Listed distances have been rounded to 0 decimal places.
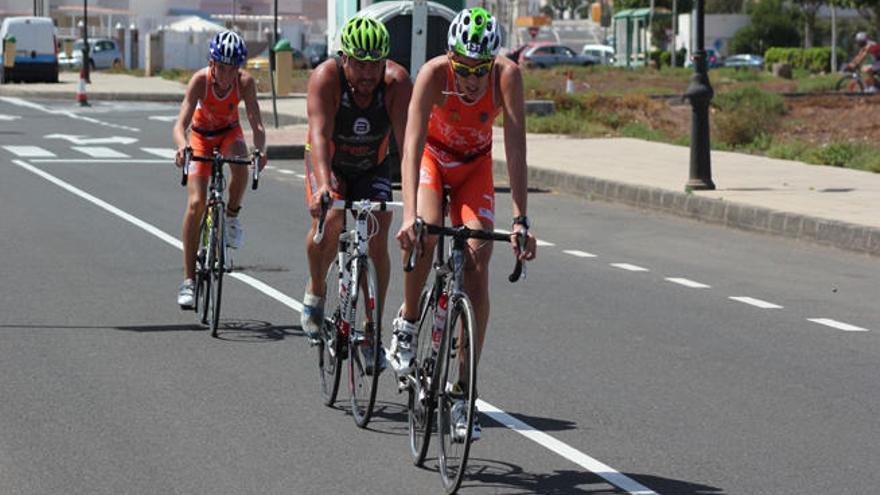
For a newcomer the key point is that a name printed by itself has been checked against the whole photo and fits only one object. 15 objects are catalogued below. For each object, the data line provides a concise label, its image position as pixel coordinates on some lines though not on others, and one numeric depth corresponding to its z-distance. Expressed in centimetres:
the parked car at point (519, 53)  6789
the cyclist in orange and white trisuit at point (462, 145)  717
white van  5947
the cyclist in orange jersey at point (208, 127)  1110
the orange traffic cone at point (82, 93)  4462
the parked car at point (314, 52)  8196
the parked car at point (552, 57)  8119
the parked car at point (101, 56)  8306
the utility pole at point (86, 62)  5114
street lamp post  1927
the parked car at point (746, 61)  8915
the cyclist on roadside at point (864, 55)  4137
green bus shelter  8288
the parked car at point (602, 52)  10076
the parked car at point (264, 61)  7131
